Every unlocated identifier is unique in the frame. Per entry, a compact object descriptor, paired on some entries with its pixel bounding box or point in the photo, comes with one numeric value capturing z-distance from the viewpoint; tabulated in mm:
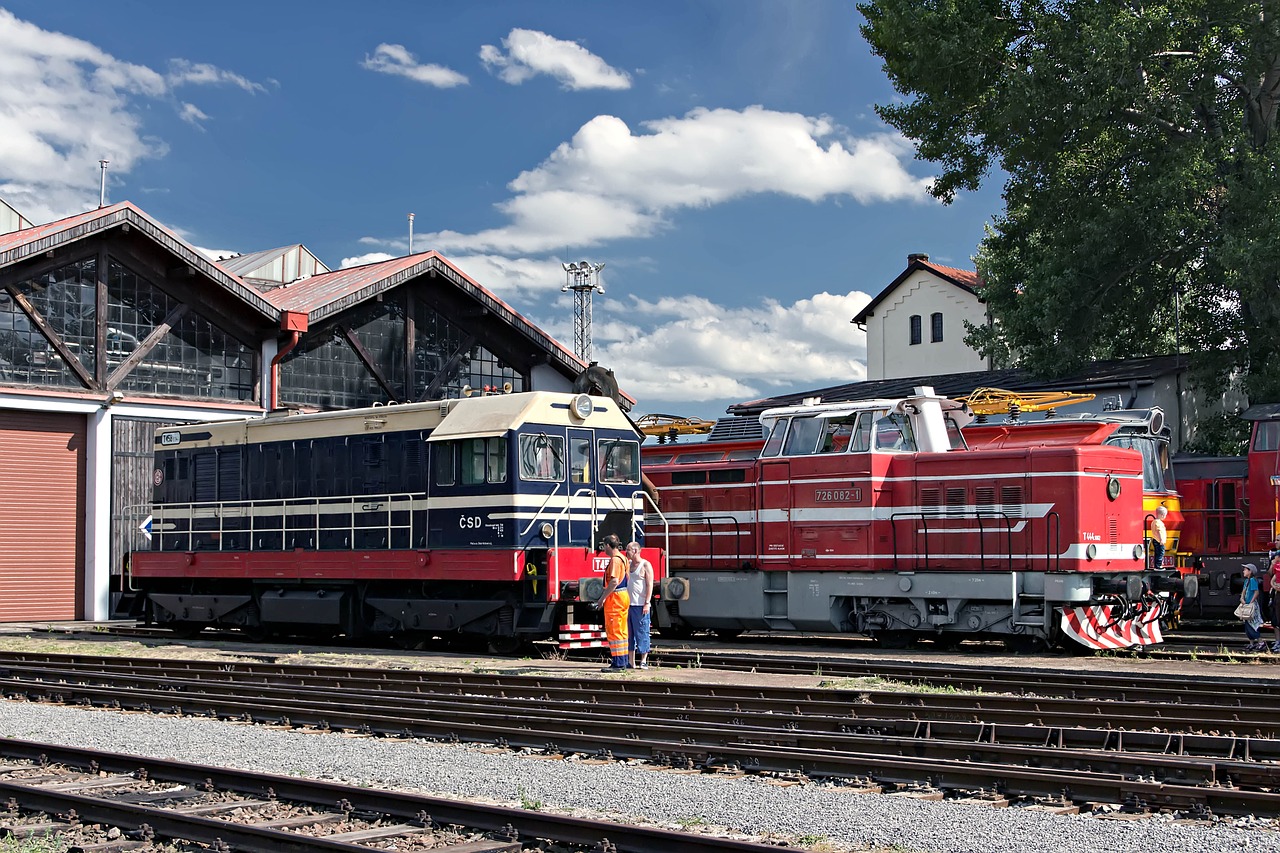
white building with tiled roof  52094
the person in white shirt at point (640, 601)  15281
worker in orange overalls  15078
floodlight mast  44375
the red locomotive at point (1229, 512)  20891
